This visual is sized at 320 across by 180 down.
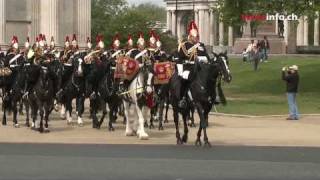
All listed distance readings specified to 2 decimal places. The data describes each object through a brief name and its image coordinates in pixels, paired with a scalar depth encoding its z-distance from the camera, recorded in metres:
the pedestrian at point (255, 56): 57.53
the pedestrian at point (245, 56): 66.62
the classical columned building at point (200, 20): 168.70
